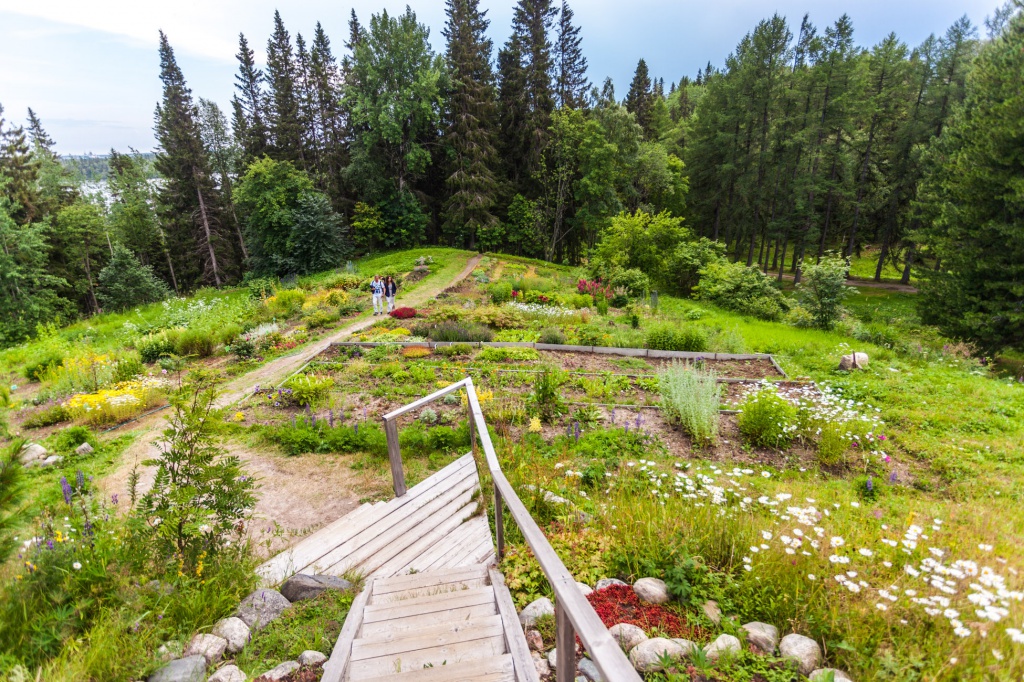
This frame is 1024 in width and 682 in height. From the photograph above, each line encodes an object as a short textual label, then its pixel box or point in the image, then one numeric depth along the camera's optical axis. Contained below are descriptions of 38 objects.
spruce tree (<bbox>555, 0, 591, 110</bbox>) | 31.80
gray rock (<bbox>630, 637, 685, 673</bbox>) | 2.59
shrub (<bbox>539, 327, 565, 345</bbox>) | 12.04
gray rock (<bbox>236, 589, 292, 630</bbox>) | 3.21
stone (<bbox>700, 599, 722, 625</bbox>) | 3.01
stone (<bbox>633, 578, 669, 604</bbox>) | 3.24
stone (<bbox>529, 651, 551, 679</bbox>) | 2.65
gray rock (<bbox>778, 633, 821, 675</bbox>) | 2.58
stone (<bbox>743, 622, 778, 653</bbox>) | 2.75
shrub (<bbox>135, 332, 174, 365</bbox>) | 11.99
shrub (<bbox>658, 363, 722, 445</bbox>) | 6.92
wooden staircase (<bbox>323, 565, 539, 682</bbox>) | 2.49
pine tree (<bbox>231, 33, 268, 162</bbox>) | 35.09
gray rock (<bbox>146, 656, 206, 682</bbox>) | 2.52
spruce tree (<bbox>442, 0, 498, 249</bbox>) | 29.22
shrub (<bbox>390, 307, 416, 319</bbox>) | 14.71
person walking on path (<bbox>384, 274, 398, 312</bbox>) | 15.77
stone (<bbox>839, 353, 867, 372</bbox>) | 10.38
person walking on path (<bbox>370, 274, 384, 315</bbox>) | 15.43
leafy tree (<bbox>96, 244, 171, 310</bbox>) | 28.47
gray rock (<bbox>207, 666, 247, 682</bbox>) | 2.56
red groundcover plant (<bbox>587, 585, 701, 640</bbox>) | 2.95
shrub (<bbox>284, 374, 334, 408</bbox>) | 8.48
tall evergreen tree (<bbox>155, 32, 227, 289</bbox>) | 32.09
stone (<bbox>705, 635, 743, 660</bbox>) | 2.63
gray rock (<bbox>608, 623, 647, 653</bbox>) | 2.78
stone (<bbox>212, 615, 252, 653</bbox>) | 2.96
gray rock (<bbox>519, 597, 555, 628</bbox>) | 3.19
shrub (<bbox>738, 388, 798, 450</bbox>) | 6.81
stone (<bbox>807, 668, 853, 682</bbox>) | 2.32
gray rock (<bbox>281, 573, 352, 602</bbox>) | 3.58
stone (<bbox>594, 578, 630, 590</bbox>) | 3.46
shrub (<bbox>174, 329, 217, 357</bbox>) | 12.08
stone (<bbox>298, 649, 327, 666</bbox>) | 2.81
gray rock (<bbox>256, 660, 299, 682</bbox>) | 2.62
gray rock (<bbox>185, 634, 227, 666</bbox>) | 2.80
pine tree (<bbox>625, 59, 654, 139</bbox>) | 39.59
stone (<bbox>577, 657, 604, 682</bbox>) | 2.57
